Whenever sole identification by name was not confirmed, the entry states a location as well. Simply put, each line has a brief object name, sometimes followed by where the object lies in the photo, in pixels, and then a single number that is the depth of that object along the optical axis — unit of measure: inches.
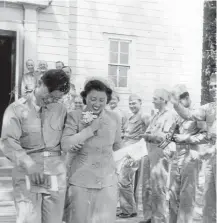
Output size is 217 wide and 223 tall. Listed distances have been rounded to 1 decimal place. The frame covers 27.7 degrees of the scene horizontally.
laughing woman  141.8
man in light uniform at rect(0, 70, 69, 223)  133.5
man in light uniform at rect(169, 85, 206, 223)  202.7
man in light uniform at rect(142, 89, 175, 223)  217.8
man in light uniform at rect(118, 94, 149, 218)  264.4
